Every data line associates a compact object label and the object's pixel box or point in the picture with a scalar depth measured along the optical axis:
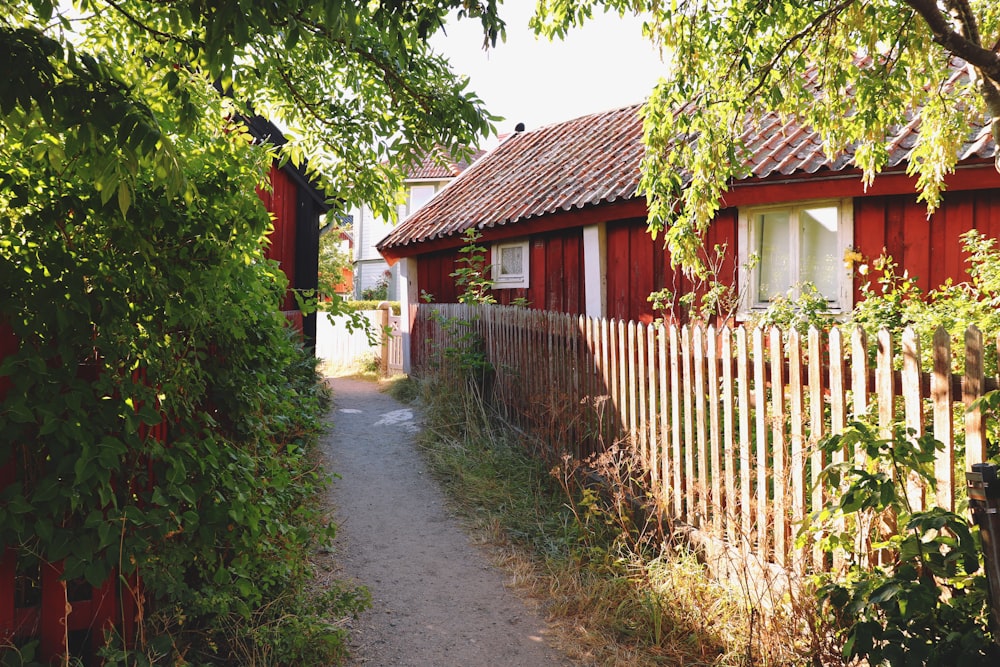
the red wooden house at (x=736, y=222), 6.53
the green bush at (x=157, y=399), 2.47
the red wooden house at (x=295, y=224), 9.62
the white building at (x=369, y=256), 35.28
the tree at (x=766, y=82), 5.07
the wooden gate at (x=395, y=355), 15.59
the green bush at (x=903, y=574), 2.41
